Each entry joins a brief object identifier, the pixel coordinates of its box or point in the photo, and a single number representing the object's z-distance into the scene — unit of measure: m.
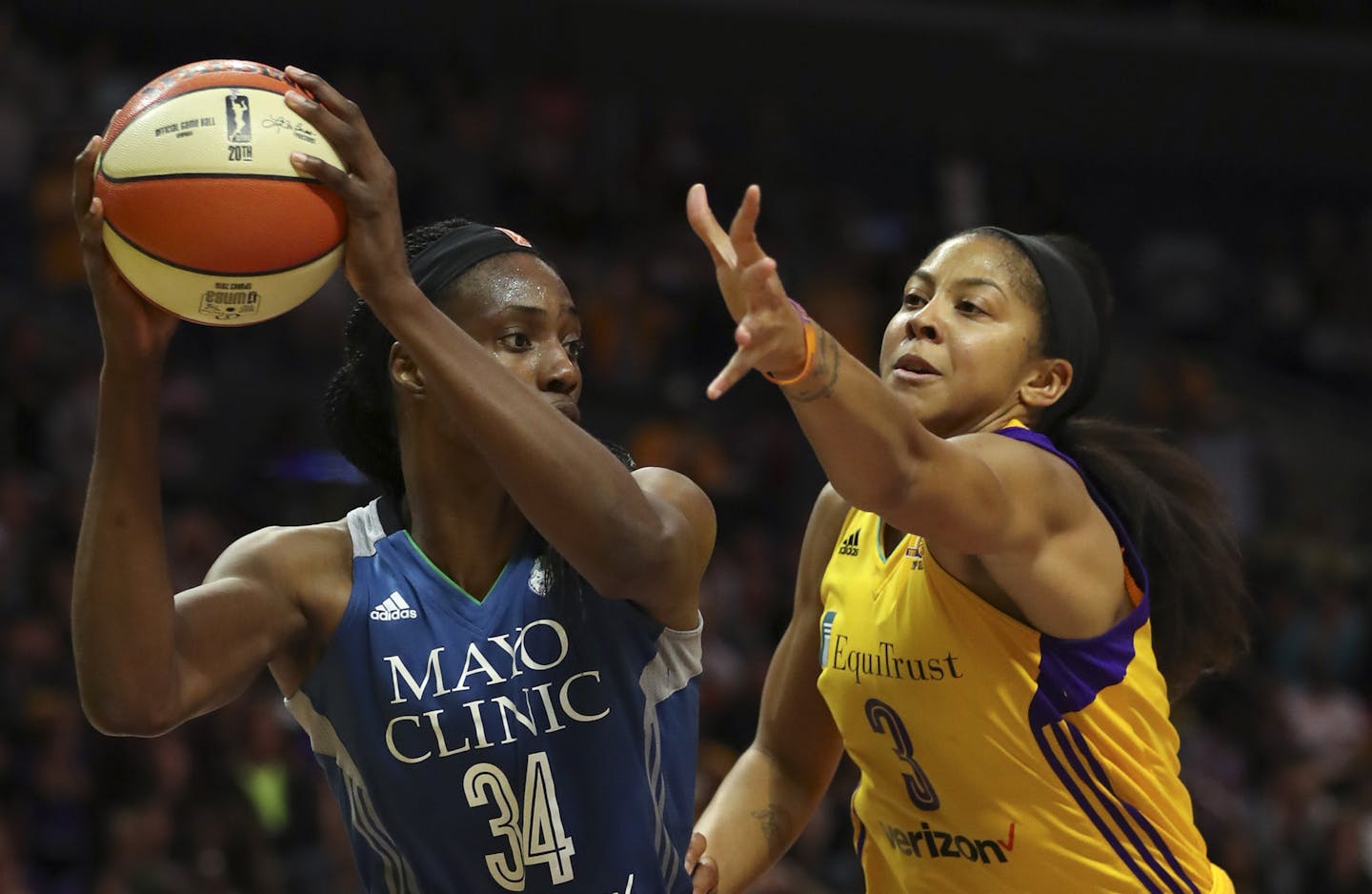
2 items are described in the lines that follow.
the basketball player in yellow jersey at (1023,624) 6.66
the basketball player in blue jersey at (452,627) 5.79
